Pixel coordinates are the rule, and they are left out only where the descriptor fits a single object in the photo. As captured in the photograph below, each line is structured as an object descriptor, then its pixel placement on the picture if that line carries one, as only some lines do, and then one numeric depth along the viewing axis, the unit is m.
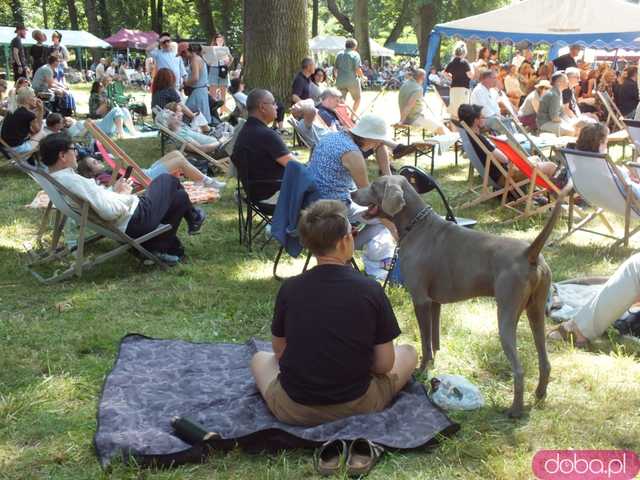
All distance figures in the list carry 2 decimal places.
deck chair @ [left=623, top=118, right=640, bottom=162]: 8.74
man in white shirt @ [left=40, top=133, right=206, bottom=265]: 5.14
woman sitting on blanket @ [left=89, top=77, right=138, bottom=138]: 11.95
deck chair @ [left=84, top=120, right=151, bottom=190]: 6.56
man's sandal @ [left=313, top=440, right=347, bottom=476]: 2.81
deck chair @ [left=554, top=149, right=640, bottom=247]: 5.63
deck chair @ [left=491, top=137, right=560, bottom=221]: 7.01
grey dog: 3.13
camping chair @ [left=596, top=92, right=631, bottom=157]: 9.82
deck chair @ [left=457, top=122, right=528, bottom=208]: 7.38
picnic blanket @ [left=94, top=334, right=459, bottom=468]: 2.98
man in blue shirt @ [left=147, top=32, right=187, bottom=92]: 12.39
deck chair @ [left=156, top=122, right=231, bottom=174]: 8.68
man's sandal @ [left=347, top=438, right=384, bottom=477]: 2.80
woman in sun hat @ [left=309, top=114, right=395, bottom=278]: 4.87
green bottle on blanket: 2.99
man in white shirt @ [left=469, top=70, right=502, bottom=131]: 9.99
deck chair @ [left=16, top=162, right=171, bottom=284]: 5.04
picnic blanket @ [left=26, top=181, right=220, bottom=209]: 7.71
